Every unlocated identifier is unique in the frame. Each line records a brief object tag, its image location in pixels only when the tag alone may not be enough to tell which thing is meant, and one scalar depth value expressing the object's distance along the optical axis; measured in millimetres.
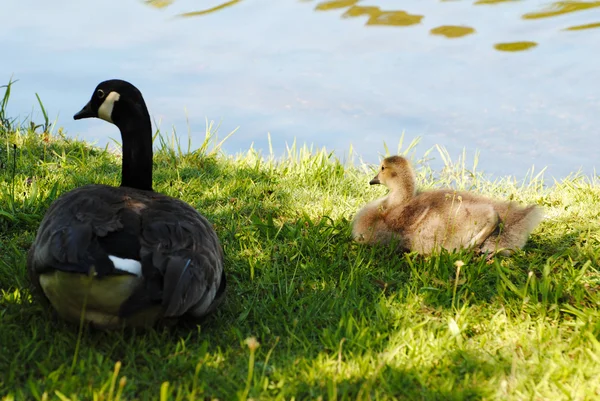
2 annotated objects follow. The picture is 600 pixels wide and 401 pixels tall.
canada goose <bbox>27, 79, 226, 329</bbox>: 6449
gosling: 9703
